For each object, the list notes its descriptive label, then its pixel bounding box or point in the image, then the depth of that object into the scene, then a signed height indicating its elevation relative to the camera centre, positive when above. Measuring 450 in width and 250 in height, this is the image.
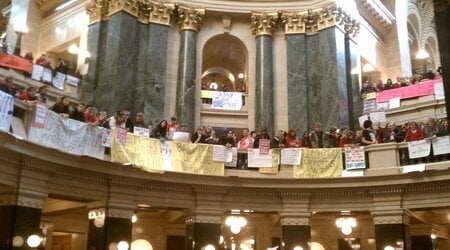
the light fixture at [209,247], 20.39 +0.83
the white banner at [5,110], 15.11 +4.28
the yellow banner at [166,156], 18.89 +3.97
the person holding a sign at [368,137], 20.89 +5.01
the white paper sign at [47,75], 24.03 +8.24
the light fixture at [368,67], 32.19 +11.67
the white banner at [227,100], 27.23 +8.19
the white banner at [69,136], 16.61 +4.03
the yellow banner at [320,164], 20.95 +3.98
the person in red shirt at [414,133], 20.05 +4.94
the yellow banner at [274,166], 21.14 +3.91
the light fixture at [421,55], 38.88 +15.17
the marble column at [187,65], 25.84 +9.68
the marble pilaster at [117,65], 24.56 +9.12
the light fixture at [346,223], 21.80 +1.87
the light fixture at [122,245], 19.09 +0.82
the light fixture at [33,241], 16.52 +0.81
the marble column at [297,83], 26.42 +8.97
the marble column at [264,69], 26.52 +9.69
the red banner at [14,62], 22.49 +8.27
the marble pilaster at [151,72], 25.23 +9.05
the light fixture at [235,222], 21.77 +1.86
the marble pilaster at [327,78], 25.92 +9.06
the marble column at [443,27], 8.64 +3.84
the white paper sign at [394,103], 26.72 +8.02
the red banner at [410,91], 25.61 +8.45
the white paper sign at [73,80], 25.54 +8.56
